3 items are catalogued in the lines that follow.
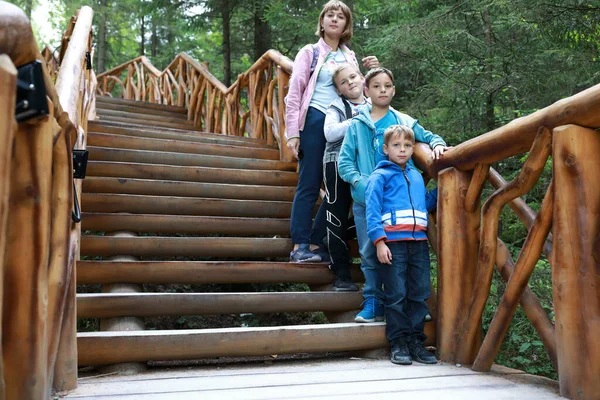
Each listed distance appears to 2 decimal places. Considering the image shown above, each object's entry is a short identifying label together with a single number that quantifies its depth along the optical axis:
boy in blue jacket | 2.95
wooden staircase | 2.80
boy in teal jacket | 3.34
